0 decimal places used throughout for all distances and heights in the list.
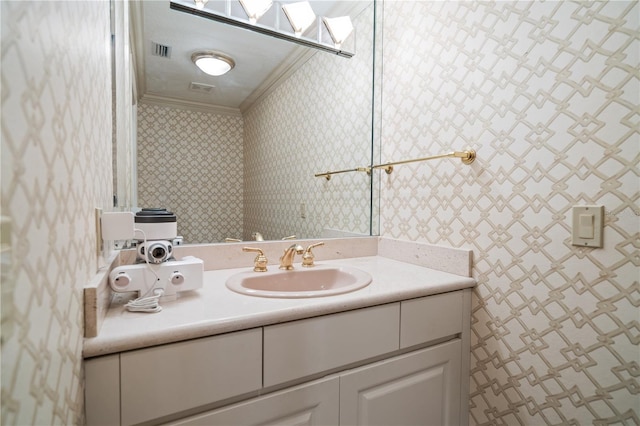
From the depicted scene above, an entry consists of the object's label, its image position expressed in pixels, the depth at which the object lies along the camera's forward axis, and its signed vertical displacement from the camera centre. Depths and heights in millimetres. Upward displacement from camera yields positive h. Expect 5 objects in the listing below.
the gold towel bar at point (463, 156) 1116 +199
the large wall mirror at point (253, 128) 1187 +347
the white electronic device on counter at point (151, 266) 749 -170
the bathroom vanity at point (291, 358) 630 -390
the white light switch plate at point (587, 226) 791 -44
